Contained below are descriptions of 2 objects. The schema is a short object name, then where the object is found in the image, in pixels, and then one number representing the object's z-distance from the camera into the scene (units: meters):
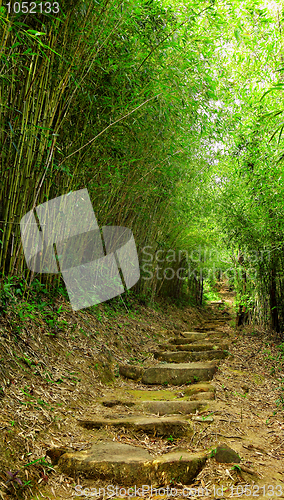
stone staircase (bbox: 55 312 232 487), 1.45
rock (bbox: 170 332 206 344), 5.41
